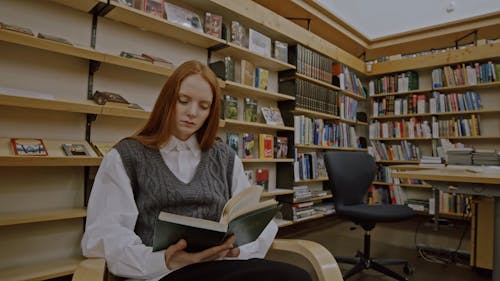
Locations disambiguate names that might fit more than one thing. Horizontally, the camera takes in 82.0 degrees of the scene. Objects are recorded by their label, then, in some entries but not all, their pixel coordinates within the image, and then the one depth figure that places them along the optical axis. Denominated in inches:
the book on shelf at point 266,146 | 111.7
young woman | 30.3
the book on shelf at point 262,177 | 112.7
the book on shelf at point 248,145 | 107.9
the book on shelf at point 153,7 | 77.2
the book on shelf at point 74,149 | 64.0
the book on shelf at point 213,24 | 92.7
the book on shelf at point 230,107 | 99.1
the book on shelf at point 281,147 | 118.2
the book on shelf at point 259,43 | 106.4
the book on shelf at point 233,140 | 101.1
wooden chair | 25.8
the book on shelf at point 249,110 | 109.2
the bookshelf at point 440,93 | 143.1
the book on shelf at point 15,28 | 56.6
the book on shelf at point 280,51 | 117.6
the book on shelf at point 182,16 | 83.6
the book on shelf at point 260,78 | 111.5
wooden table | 55.6
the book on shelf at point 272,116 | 114.7
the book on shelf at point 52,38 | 61.2
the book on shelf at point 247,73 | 104.1
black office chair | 75.7
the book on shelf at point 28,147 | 58.1
